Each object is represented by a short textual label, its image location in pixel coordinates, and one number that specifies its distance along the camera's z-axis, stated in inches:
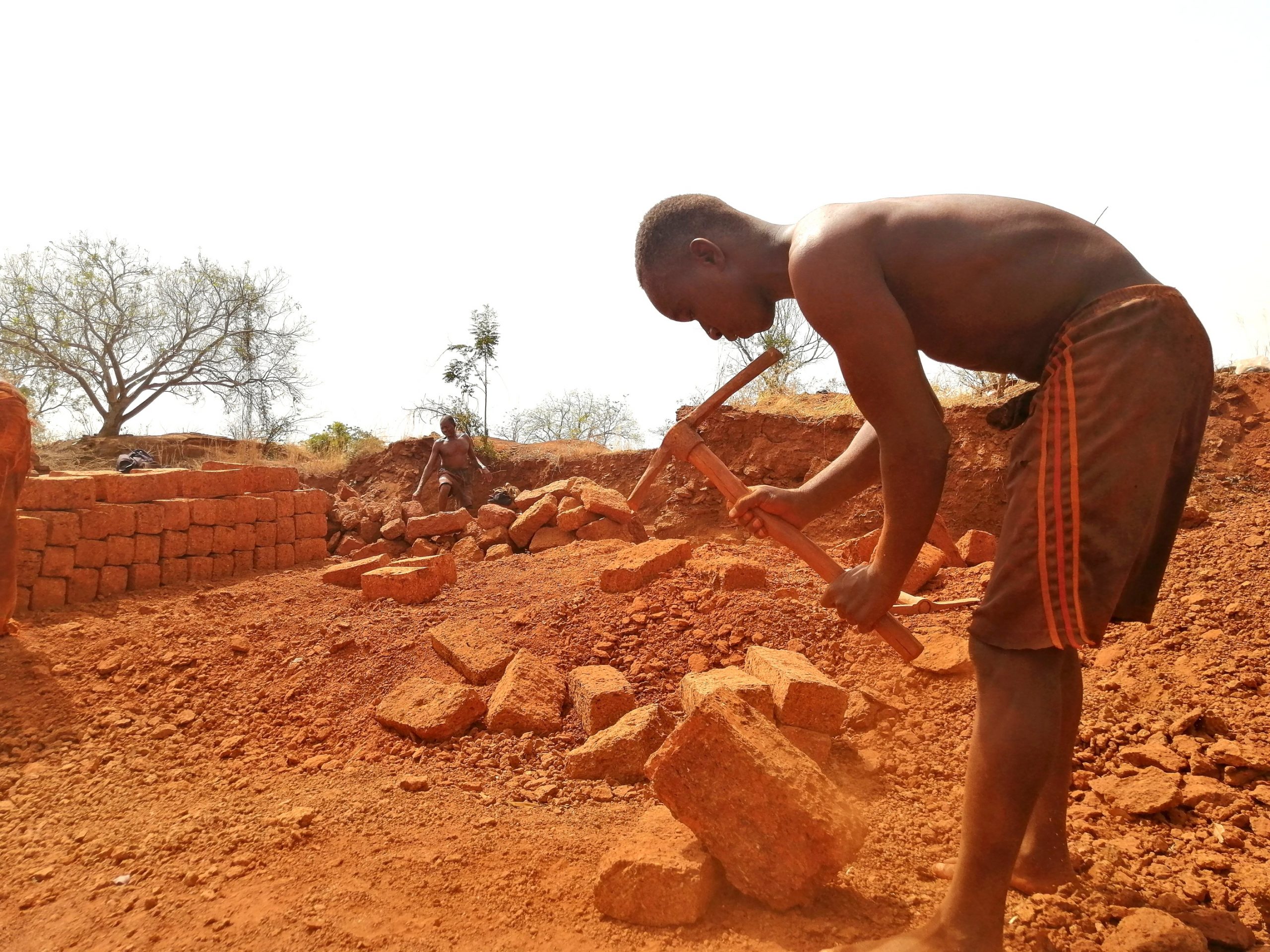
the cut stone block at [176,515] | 250.7
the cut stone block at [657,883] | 69.6
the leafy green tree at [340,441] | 573.3
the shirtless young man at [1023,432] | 56.1
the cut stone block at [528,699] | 114.7
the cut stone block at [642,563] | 159.2
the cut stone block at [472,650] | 131.9
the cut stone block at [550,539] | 285.0
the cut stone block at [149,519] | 242.4
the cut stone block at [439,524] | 337.4
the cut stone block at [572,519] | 283.1
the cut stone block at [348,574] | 221.8
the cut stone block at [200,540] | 259.8
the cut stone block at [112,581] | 233.6
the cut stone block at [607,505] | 282.2
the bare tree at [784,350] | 406.9
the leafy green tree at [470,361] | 642.2
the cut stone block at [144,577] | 242.8
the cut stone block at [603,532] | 279.6
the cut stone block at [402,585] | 184.5
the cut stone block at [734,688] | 98.7
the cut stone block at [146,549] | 243.0
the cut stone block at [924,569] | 153.3
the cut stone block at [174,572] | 251.9
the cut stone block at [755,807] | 69.9
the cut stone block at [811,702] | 98.7
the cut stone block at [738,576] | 149.3
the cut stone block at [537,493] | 312.0
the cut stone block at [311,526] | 301.0
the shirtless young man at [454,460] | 445.7
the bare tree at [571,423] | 755.4
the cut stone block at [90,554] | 226.4
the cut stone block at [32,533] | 210.8
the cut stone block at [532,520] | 293.4
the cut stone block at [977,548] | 174.6
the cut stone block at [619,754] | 100.7
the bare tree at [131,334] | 710.5
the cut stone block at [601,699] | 111.8
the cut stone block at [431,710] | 114.9
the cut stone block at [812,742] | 97.1
